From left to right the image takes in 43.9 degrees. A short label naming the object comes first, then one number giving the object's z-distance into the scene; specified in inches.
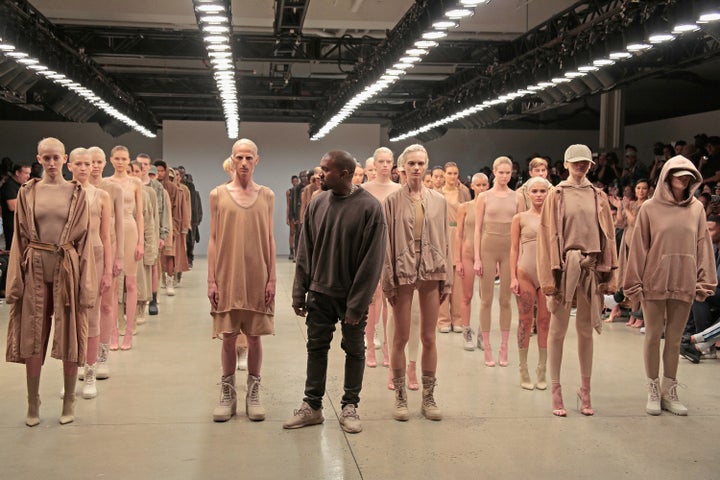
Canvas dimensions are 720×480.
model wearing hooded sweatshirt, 230.2
